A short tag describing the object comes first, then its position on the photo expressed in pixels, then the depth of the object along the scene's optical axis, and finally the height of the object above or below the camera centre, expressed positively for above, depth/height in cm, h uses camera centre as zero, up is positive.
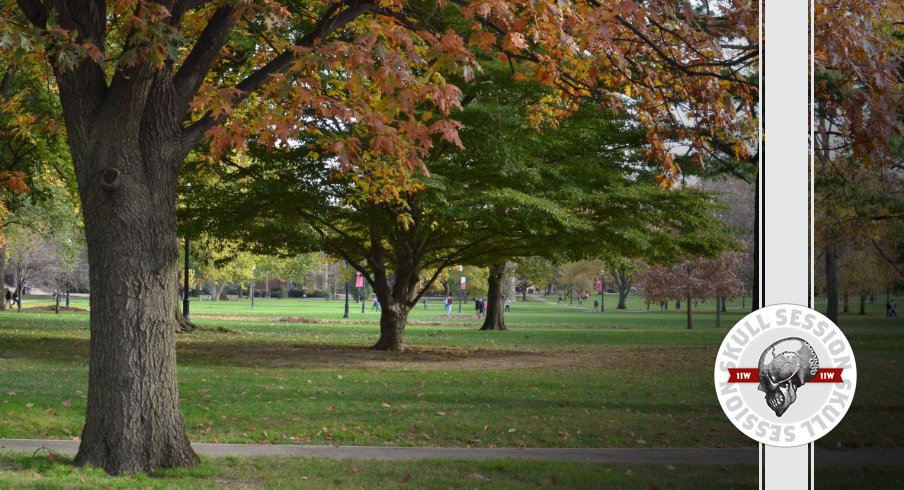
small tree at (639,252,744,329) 4084 +84
